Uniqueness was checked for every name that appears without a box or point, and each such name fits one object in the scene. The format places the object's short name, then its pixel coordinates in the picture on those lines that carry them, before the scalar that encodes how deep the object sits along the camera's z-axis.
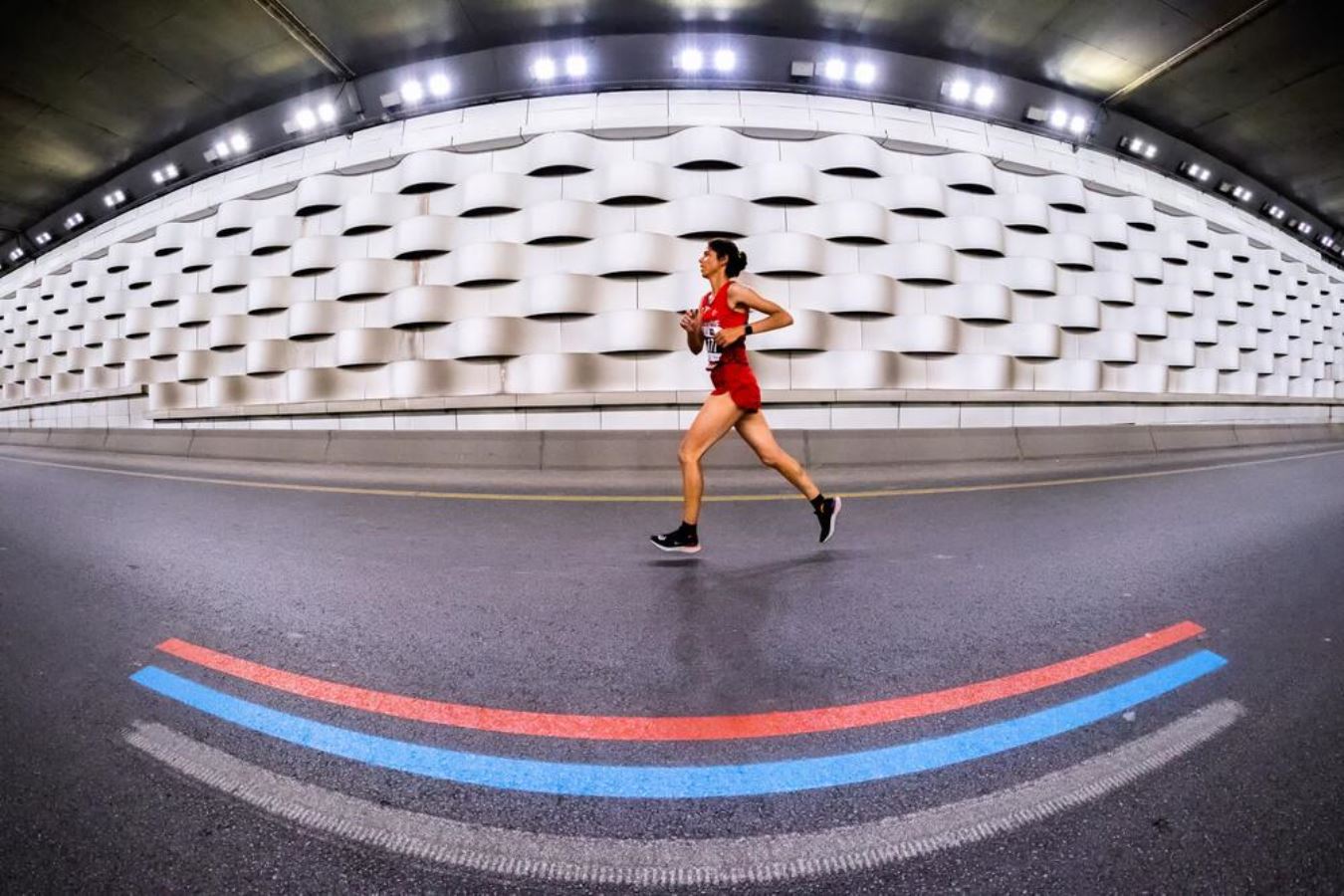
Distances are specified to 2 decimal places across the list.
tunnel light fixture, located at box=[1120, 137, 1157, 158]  9.51
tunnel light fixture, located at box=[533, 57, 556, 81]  7.38
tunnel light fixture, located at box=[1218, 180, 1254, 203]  11.20
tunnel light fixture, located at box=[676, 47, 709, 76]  7.31
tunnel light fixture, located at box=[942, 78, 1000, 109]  7.94
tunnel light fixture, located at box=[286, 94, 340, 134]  8.39
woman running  3.26
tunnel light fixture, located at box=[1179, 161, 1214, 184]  10.41
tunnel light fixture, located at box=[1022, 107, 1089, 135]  8.46
